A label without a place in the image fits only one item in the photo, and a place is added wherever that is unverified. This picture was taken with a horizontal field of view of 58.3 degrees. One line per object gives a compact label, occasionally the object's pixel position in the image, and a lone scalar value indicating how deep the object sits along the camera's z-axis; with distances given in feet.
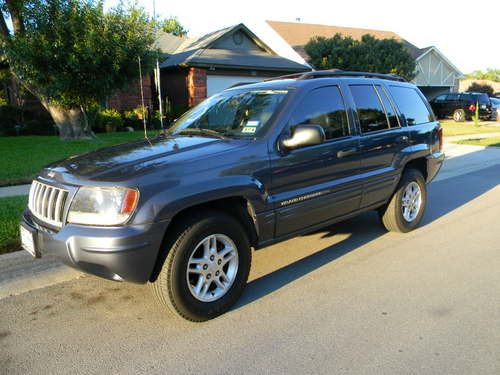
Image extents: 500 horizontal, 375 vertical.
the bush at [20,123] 56.95
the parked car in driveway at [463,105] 88.43
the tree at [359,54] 84.23
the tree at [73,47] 39.87
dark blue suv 10.14
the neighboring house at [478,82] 156.25
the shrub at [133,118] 64.08
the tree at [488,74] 256.48
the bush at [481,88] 149.38
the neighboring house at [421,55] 112.57
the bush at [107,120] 59.36
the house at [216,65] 70.44
